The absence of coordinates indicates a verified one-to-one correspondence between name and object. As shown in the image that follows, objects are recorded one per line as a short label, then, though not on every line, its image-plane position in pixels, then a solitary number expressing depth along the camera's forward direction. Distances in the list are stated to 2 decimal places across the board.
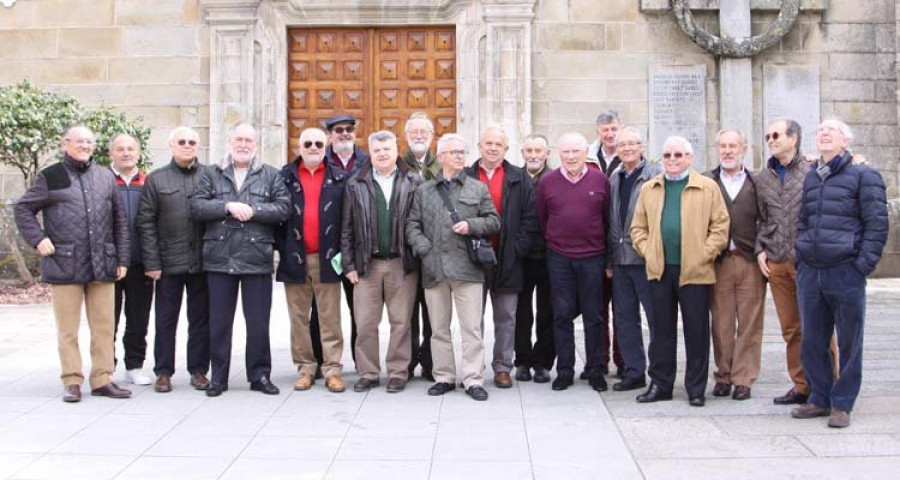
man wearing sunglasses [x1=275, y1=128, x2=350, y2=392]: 6.85
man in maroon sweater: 6.79
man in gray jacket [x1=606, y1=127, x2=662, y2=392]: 6.69
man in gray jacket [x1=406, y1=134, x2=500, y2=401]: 6.66
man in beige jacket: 6.29
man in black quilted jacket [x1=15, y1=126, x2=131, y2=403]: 6.43
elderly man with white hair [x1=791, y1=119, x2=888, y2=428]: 5.64
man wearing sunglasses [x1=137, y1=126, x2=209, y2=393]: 6.78
